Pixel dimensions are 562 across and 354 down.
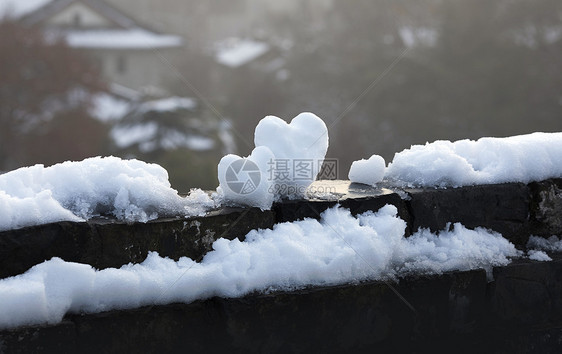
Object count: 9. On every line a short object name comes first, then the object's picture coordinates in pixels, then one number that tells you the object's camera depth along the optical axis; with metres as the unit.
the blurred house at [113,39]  27.06
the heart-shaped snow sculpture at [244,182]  2.08
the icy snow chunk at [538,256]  2.41
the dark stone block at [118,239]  1.77
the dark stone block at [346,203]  2.14
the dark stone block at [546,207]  2.51
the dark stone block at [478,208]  2.33
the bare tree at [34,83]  19.69
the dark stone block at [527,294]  2.32
